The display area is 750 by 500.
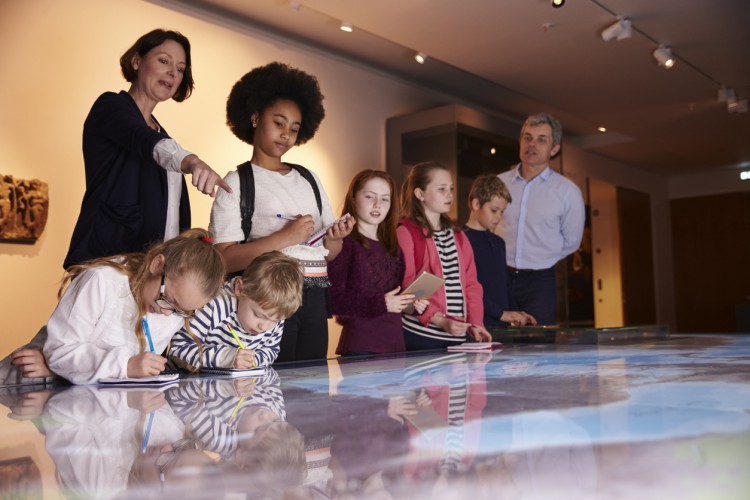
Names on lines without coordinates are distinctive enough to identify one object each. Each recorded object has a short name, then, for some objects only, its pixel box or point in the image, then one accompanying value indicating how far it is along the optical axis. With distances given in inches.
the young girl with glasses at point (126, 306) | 55.1
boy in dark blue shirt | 111.0
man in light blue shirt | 122.8
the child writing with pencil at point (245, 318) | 63.7
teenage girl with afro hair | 76.7
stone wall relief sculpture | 128.1
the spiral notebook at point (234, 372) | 56.9
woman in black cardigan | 66.7
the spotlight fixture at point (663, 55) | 186.9
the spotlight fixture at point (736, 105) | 233.0
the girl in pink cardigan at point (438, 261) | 96.1
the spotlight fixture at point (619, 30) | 167.3
